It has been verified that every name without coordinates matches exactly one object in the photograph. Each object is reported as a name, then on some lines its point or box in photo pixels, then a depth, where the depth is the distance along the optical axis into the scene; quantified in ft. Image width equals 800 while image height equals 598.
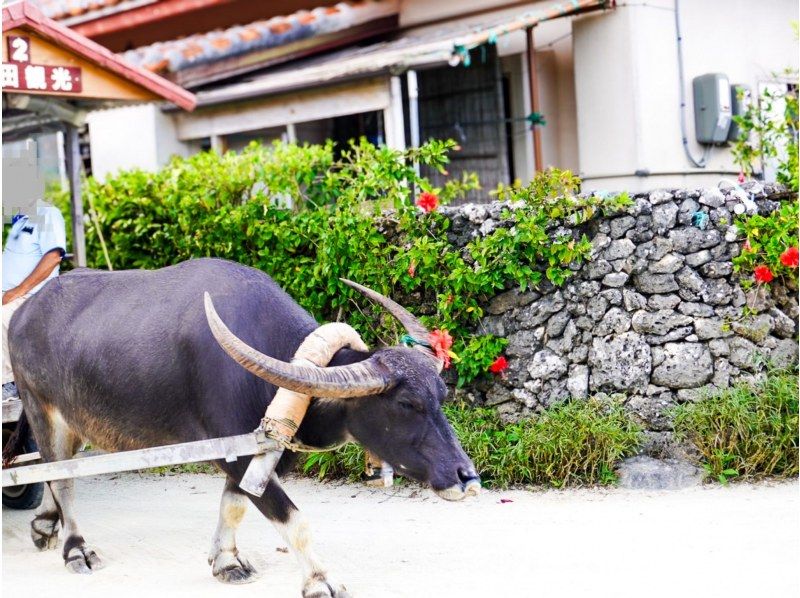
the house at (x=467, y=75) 29.07
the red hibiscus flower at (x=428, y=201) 22.41
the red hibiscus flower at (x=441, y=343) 15.24
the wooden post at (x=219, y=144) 34.86
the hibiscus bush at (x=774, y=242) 20.47
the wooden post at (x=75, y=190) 25.02
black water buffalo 13.87
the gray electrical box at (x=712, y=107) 29.09
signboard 21.66
